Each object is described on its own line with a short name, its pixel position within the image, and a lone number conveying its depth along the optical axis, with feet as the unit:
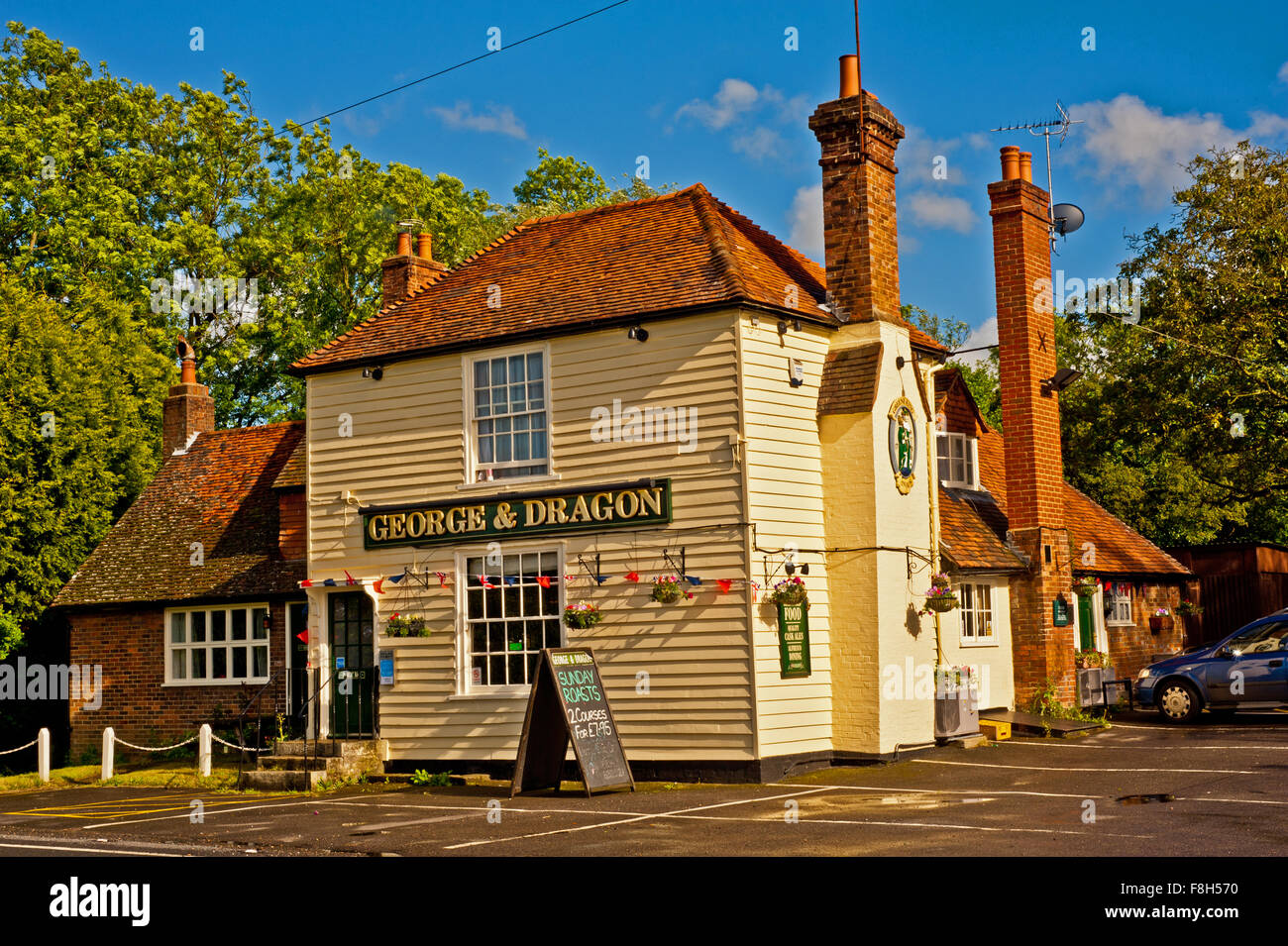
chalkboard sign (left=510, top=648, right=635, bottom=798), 52.90
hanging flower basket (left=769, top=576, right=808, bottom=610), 55.98
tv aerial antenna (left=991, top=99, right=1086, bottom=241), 81.51
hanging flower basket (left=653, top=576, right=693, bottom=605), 56.24
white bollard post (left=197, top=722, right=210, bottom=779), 67.97
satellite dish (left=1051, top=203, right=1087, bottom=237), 81.61
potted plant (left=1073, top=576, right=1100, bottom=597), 79.56
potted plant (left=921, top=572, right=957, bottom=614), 61.72
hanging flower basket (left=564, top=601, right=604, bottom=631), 58.29
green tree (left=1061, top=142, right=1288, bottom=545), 98.99
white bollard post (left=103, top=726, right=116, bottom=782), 70.90
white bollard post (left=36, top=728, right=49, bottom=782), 71.87
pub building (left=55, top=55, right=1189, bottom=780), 56.95
